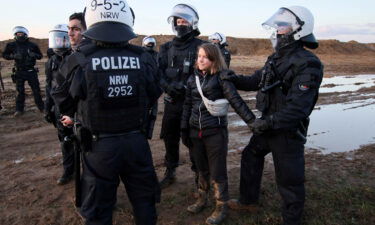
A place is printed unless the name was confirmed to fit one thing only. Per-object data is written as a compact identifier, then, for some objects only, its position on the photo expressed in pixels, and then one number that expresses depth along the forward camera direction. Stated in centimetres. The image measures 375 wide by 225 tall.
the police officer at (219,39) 952
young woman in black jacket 360
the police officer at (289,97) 318
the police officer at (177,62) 420
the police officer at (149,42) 924
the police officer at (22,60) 922
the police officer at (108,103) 258
